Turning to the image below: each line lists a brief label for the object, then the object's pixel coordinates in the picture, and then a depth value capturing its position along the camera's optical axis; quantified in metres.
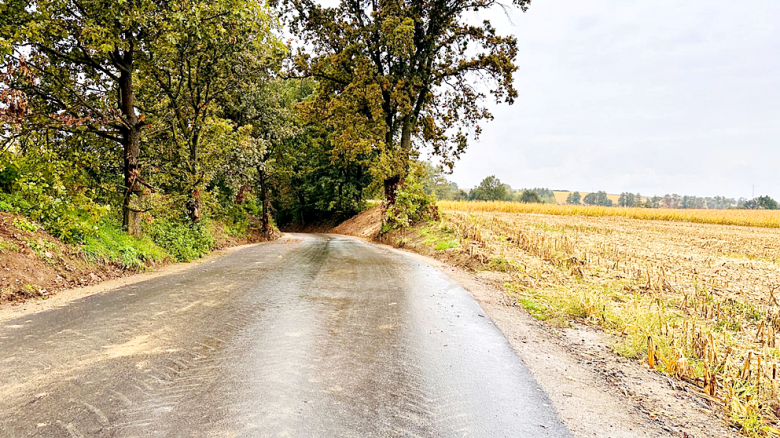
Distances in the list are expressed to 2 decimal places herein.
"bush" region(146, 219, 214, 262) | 11.04
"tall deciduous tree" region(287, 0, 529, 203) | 18.58
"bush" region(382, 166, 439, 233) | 18.52
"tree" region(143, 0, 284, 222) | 11.30
